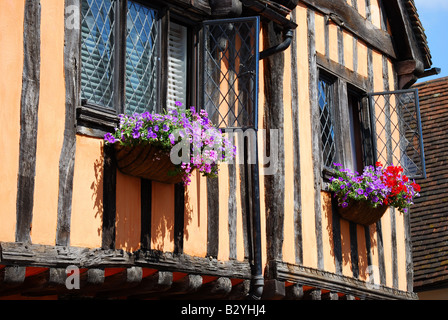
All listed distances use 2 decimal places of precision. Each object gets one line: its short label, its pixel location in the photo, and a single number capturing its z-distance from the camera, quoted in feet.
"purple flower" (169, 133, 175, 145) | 23.01
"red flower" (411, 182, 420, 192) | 32.81
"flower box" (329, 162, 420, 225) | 31.22
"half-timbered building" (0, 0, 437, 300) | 21.68
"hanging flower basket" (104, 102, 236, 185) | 23.15
